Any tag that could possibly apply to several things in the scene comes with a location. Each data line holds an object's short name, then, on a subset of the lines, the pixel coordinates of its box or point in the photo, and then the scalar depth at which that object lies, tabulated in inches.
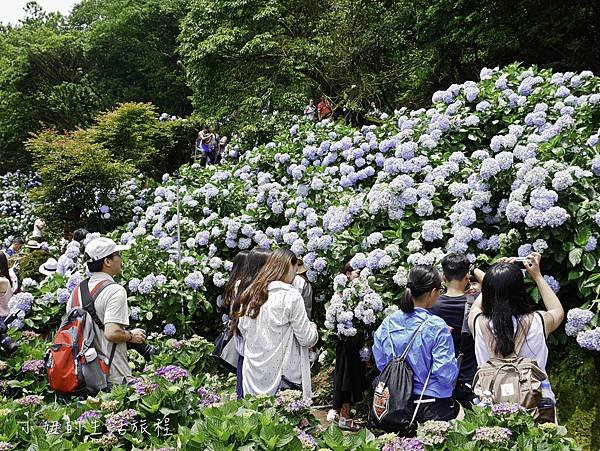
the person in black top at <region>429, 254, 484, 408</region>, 135.9
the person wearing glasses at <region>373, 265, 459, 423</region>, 118.3
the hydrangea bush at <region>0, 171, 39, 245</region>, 604.4
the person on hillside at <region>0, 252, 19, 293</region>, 196.7
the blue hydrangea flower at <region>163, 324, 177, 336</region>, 227.1
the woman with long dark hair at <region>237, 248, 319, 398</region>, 131.0
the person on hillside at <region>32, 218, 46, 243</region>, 464.0
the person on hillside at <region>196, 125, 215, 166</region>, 568.1
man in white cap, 134.0
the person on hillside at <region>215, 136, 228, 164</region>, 543.2
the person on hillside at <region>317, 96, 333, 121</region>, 491.5
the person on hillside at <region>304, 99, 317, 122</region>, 472.7
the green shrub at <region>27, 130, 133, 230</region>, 427.8
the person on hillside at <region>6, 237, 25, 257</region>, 410.7
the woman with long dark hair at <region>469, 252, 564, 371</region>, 110.4
